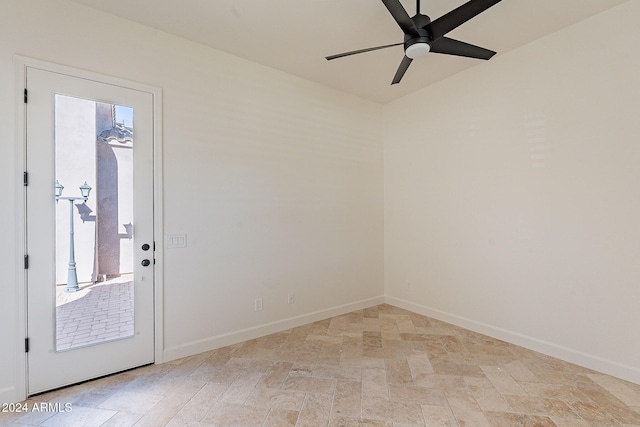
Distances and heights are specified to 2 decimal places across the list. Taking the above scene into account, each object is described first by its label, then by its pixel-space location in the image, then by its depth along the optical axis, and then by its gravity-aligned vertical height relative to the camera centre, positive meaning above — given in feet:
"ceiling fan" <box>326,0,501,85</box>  6.14 +4.17
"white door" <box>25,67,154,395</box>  7.65 -0.33
